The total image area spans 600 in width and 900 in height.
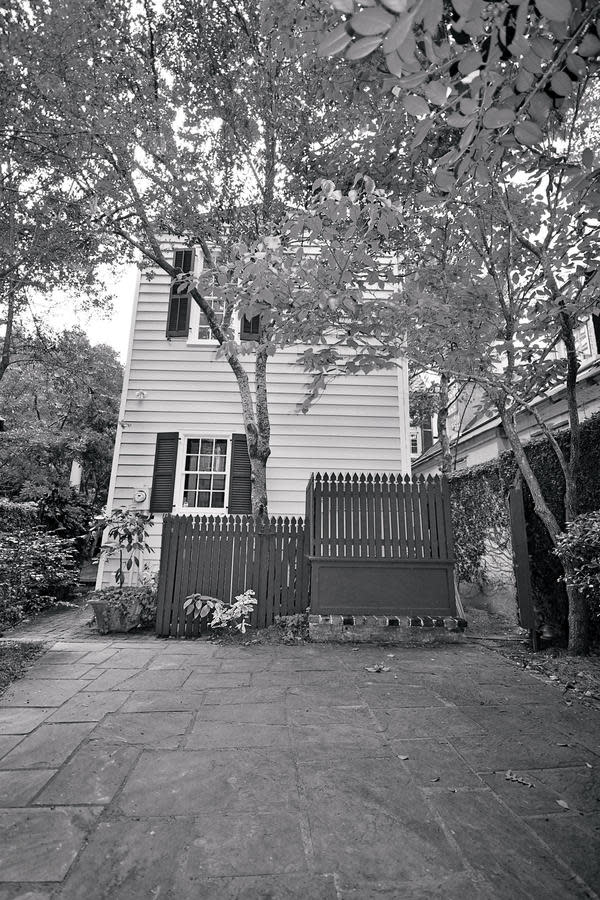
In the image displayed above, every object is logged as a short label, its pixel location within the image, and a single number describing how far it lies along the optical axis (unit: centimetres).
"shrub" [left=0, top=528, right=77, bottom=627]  436
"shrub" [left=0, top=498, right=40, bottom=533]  602
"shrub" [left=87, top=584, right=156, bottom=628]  578
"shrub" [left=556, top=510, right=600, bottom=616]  348
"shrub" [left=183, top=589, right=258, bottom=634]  530
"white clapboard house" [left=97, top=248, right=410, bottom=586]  811
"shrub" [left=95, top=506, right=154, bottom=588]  638
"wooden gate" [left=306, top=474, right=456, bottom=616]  525
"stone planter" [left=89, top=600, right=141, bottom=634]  573
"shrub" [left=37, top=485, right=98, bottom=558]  866
